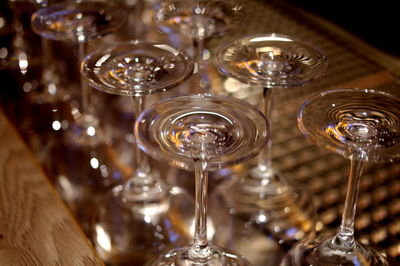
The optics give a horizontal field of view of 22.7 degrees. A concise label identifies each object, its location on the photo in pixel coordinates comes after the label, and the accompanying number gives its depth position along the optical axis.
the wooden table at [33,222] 0.56
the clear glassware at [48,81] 0.78
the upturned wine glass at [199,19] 0.68
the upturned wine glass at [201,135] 0.54
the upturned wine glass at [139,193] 0.61
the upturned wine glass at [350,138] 0.55
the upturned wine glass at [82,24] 0.69
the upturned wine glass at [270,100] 0.62
